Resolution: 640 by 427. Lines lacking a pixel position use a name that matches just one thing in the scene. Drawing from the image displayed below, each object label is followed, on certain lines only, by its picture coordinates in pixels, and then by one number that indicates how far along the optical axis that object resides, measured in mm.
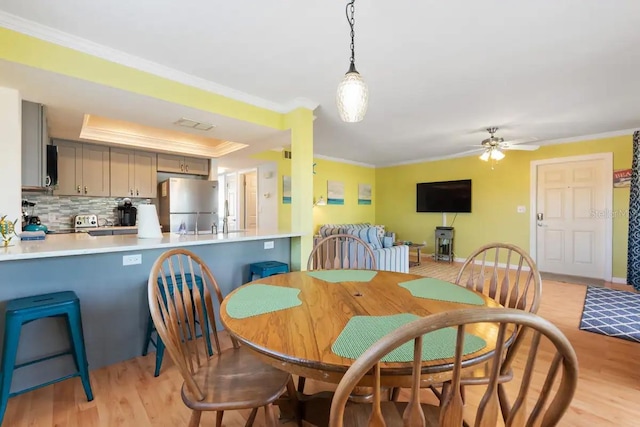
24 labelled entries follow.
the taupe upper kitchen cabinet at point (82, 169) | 3816
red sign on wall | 4277
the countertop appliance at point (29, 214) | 3584
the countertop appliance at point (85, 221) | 4023
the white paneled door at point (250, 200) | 6393
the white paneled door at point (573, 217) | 4551
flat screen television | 5992
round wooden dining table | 746
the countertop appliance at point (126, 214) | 4373
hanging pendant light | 1524
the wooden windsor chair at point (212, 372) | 1010
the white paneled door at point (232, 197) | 6875
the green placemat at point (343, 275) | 1617
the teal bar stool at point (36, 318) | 1521
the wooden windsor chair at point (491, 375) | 551
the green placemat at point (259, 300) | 1121
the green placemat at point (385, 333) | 778
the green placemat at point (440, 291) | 1255
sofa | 3707
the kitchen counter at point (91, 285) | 1781
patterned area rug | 2615
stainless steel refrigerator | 4422
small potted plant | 1904
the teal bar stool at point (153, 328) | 2062
